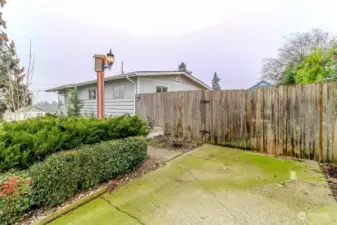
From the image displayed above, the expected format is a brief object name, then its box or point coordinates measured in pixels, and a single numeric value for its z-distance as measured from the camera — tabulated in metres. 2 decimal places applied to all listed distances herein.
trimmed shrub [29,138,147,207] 2.29
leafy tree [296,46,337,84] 5.86
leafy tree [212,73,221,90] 45.14
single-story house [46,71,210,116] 8.99
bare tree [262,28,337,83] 13.03
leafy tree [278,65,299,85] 8.64
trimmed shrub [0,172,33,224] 1.93
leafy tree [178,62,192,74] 31.88
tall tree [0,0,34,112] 5.36
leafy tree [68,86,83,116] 10.58
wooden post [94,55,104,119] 4.97
